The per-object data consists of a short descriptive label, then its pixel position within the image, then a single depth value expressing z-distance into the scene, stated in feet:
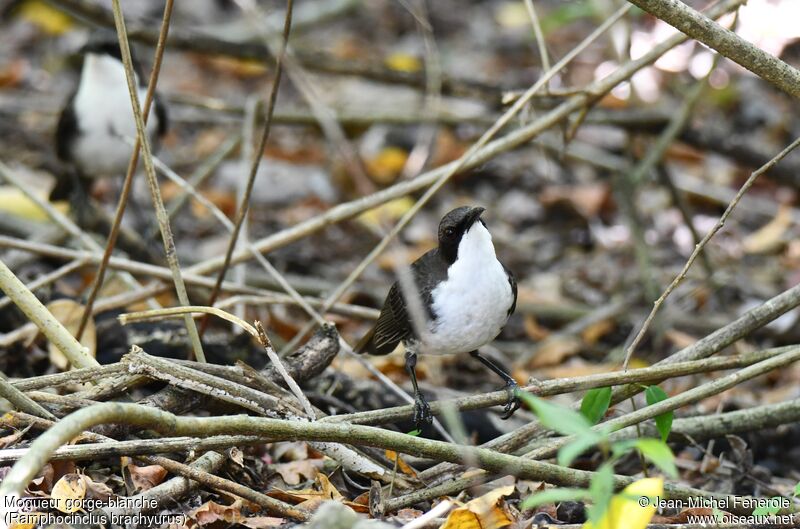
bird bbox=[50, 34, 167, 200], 42.37
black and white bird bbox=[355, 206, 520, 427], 26.17
